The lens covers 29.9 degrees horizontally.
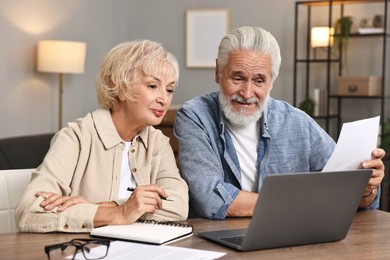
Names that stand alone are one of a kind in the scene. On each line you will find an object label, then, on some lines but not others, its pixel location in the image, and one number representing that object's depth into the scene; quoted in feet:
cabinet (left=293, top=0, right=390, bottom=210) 20.95
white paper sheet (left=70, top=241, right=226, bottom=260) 5.41
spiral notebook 5.90
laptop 5.59
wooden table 5.65
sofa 11.60
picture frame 23.46
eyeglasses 5.22
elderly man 7.93
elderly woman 7.00
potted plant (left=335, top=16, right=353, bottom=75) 20.74
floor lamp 19.13
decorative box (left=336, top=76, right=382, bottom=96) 20.52
